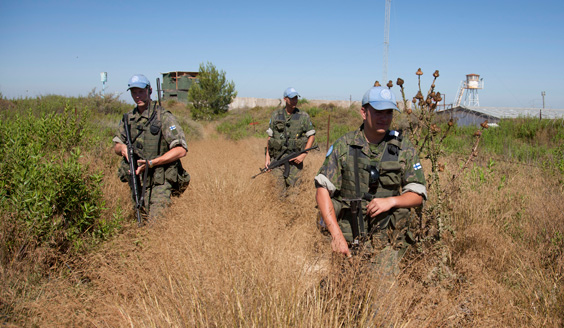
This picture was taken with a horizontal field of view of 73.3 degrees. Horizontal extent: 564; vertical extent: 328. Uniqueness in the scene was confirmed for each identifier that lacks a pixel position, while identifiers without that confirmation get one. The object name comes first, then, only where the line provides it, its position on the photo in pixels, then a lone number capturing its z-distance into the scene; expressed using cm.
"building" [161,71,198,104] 4316
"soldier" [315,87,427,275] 243
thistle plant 296
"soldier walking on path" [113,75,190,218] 390
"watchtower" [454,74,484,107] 4378
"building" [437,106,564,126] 2000
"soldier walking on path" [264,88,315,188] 565
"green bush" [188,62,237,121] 3136
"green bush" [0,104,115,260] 300
